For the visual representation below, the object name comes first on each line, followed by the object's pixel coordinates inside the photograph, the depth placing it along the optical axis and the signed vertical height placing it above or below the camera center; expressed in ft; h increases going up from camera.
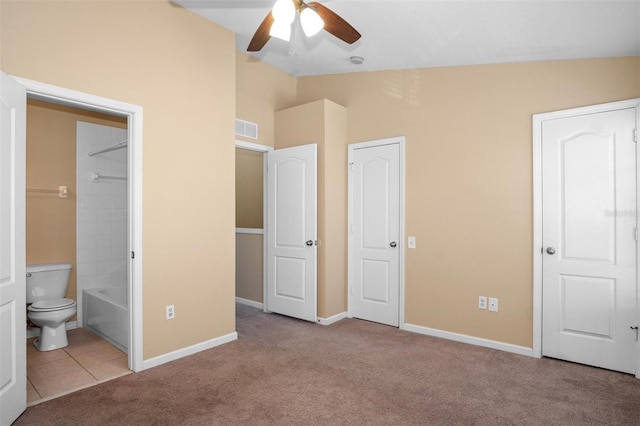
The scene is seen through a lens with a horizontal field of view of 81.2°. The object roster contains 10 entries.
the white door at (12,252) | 6.95 -0.75
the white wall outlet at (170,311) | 10.30 -2.71
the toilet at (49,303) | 10.96 -2.75
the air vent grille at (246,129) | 13.82 +3.21
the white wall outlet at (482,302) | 11.56 -2.75
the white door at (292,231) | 13.89 -0.69
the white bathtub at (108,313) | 11.13 -3.21
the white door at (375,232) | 13.58 -0.71
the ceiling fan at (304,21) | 6.99 +3.77
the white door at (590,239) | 9.52 -0.70
